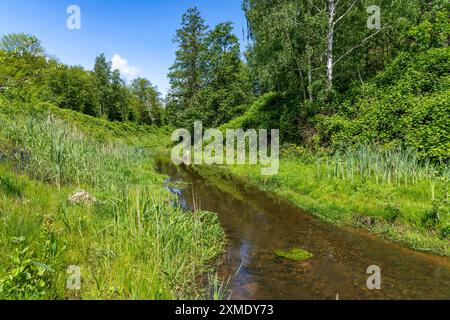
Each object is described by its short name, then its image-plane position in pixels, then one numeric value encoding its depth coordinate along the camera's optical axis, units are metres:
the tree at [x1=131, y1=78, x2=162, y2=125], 73.81
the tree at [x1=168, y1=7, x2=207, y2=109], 44.06
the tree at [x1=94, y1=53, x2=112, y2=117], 59.69
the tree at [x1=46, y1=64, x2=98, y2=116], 49.81
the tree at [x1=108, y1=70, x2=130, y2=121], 61.75
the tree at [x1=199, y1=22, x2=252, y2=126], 37.22
